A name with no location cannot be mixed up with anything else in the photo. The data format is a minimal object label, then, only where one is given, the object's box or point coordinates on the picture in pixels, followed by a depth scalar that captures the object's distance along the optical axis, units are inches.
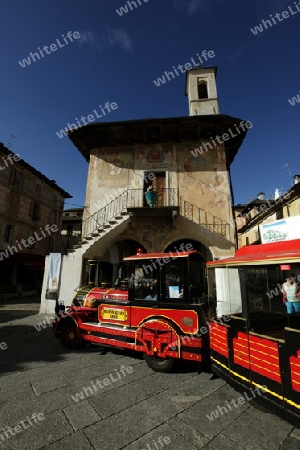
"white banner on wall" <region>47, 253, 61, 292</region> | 418.6
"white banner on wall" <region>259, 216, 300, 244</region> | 222.2
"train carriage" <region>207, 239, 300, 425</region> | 114.6
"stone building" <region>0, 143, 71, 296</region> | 789.9
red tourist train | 121.7
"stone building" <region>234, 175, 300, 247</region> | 229.1
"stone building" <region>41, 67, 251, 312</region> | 474.3
